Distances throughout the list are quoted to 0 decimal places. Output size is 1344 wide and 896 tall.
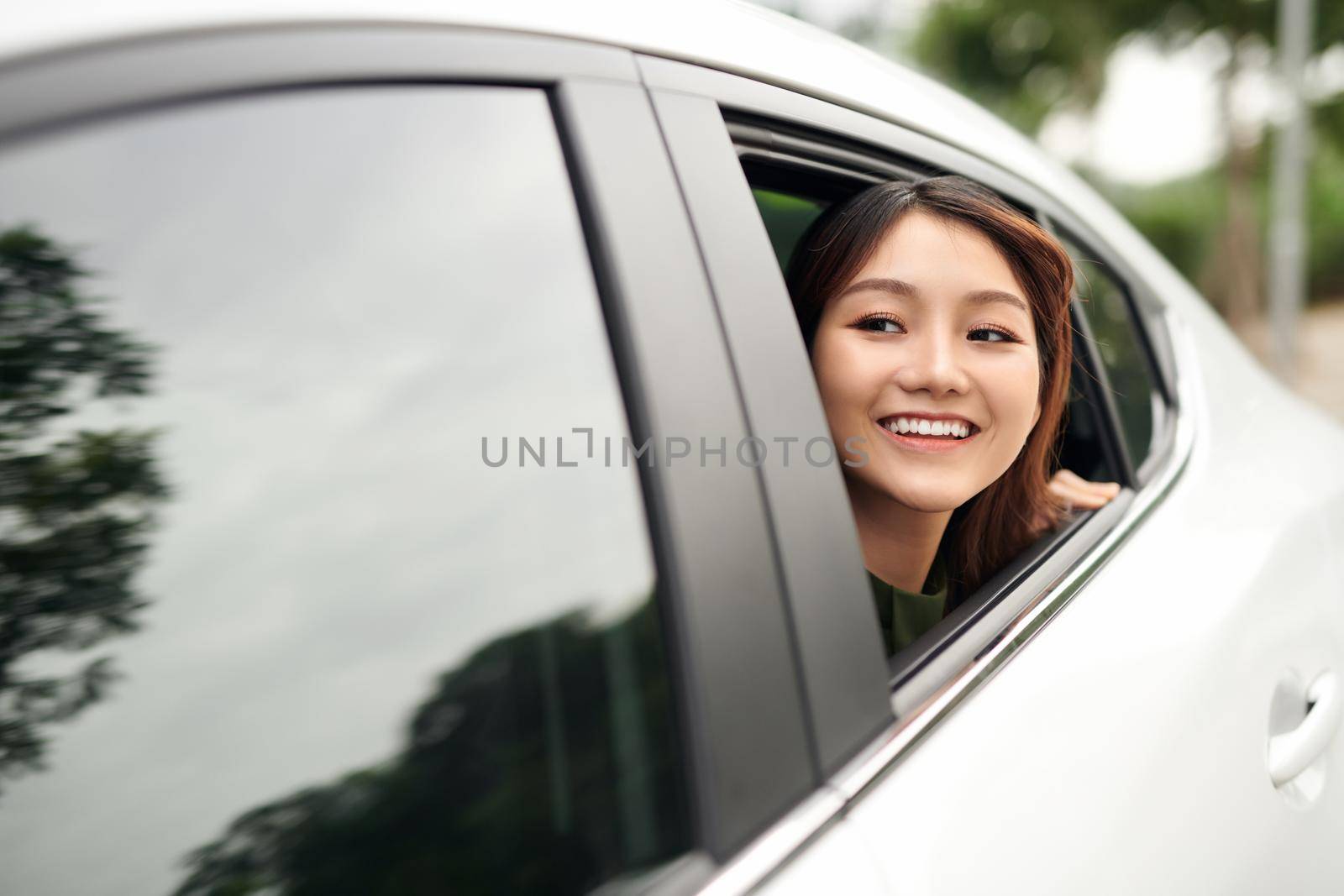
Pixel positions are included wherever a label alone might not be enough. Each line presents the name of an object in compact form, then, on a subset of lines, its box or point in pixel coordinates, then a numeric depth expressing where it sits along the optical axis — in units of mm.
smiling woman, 1307
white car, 618
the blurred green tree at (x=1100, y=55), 11219
